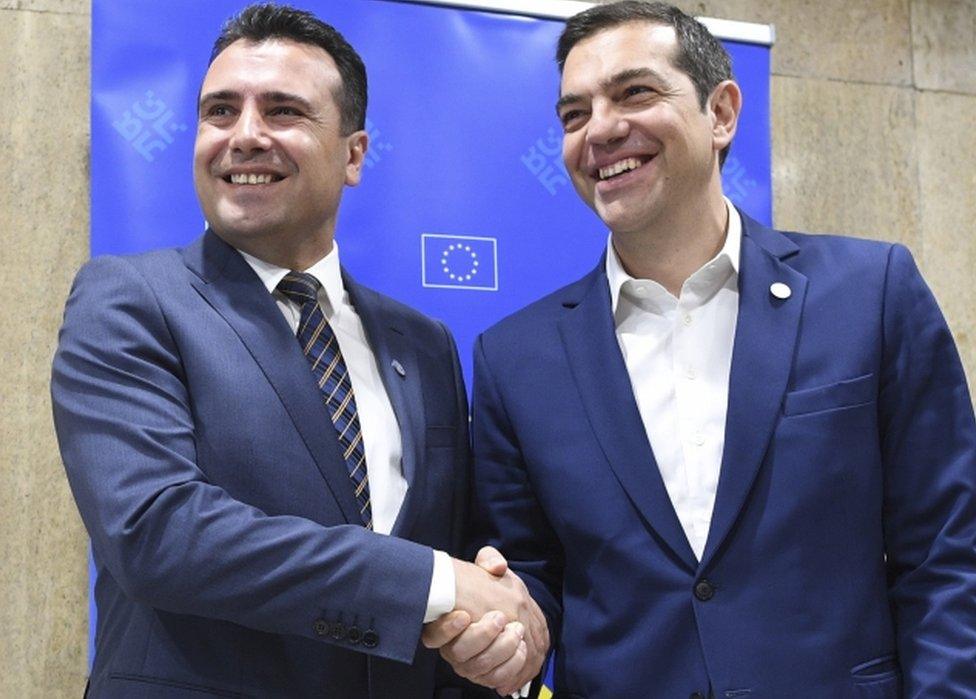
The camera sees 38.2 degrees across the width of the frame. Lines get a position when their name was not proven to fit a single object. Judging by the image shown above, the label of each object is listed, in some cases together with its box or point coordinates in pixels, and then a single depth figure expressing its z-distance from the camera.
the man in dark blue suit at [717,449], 2.49
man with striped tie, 2.37
